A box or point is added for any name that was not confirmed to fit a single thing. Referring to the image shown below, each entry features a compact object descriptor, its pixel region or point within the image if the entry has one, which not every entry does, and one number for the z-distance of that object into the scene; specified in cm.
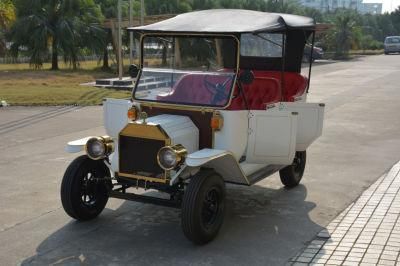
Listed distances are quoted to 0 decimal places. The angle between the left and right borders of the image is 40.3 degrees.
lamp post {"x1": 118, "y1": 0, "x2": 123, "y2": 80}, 1938
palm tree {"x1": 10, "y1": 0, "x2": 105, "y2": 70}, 2698
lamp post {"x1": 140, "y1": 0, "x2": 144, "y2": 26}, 1929
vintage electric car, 528
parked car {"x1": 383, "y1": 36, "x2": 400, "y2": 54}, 4900
